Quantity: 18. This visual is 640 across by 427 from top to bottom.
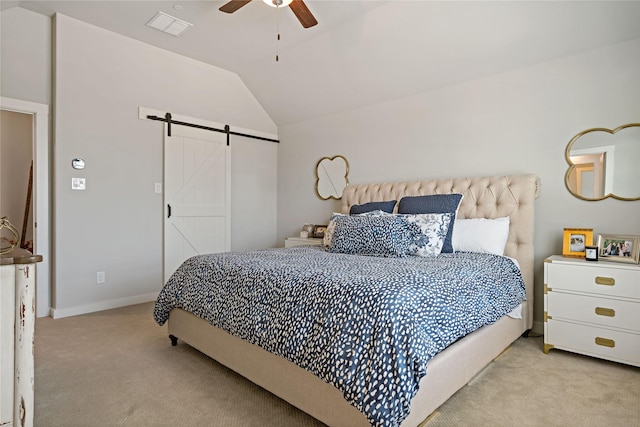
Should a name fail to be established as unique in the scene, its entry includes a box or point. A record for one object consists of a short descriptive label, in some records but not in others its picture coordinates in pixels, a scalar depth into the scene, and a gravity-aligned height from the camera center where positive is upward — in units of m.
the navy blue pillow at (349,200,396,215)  3.64 +0.01
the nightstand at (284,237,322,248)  4.43 -0.43
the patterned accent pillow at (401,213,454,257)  2.77 -0.21
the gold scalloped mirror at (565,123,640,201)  2.72 +0.38
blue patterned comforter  1.41 -0.51
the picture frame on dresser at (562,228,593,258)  2.77 -0.24
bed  1.63 -0.80
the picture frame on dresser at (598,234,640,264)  2.54 -0.27
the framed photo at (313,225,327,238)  4.65 -0.31
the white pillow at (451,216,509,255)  2.98 -0.22
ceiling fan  2.58 +1.46
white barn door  4.31 +0.14
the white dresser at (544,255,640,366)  2.37 -0.68
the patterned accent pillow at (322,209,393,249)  3.40 -0.27
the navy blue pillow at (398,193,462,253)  2.99 +0.03
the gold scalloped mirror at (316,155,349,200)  4.75 +0.42
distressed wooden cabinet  1.23 -0.48
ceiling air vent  3.49 +1.83
